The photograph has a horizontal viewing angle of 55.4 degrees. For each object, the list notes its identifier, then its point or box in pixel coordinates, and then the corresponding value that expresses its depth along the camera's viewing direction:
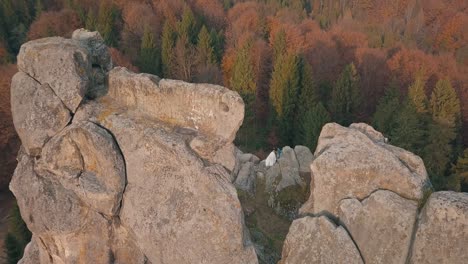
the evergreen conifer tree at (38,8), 74.25
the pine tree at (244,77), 55.69
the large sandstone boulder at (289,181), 25.72
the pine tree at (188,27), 70.31
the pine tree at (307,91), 53.96
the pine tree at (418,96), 48.81
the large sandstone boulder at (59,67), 15.45
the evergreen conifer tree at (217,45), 69.31
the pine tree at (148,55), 64.31
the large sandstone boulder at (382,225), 14.16
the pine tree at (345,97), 54.16
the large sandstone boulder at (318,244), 14.46
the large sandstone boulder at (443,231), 13.20
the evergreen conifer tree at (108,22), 67.44
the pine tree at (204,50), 65.38
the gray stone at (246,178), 27.41
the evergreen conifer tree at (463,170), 43.38
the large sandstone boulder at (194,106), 14.62
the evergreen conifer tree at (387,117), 48.00
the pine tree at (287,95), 54.06
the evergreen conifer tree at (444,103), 48.61
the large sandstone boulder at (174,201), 14.59
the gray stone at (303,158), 29.90
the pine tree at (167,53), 64.44
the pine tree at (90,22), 67.50
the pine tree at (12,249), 33.44
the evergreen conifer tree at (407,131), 43.91
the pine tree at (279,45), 65.69
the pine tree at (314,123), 46.69
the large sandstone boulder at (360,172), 14.77
